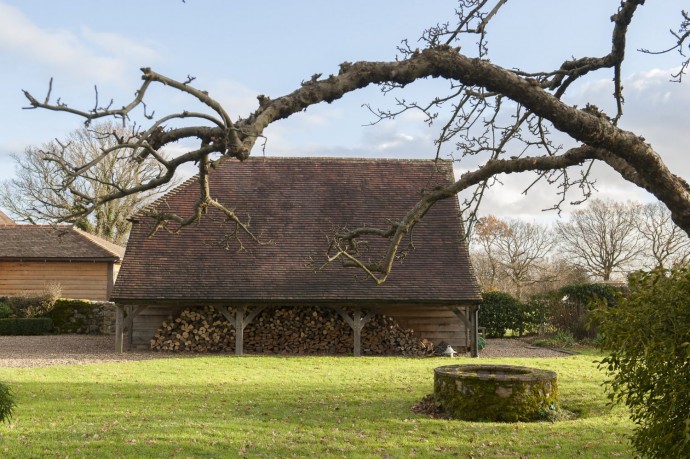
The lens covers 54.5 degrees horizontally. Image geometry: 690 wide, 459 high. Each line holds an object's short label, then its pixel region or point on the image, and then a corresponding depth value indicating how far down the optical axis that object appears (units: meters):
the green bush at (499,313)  25.17
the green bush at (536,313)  25.09
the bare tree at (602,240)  40.34
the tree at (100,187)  35.31
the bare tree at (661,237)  38.00
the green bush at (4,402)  7.61
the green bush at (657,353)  5.45
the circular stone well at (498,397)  9.78
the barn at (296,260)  18.61
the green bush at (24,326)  24.33
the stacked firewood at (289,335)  19.19
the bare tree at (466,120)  5.00
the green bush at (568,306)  23.83
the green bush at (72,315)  25.05
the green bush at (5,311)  25.23
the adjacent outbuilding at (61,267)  28.44
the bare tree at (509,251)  43.66
